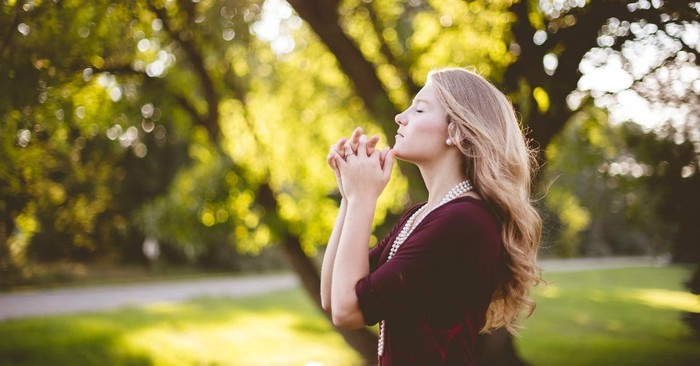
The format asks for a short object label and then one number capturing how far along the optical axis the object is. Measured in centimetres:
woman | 163
